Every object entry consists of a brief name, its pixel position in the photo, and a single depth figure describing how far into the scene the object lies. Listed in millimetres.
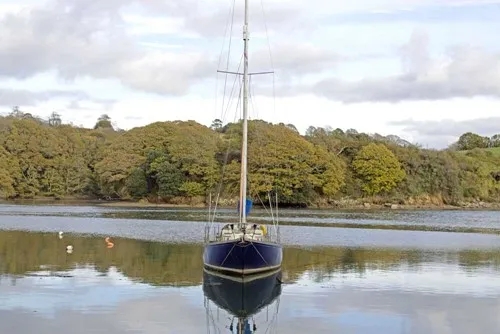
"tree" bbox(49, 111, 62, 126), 148600
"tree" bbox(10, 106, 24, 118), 139138
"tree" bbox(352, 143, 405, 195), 100750
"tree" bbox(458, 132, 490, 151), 151250
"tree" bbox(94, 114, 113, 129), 182288
